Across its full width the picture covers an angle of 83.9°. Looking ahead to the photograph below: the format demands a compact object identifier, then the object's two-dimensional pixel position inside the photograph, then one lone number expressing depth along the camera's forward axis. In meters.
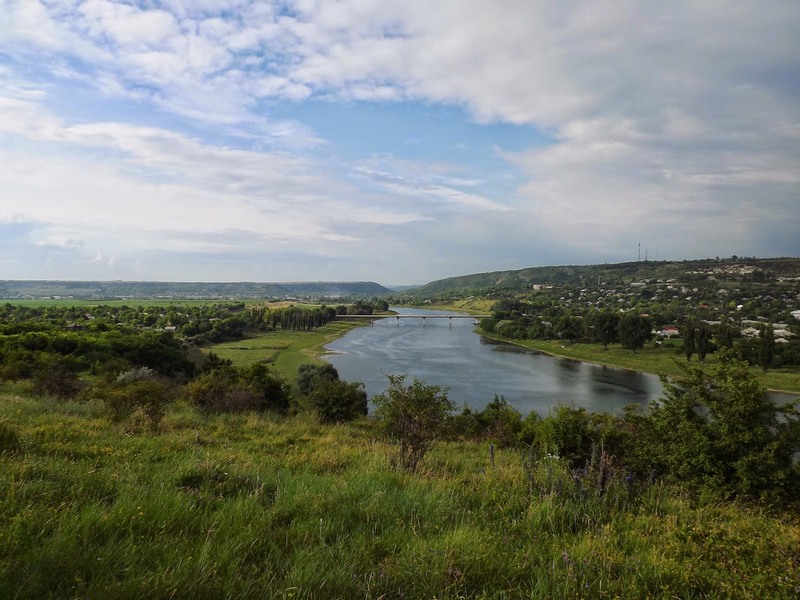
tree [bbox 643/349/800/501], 9.25
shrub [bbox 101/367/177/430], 9.87
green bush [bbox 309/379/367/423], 22.80
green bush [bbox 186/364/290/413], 15.84
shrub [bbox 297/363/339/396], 34.97
